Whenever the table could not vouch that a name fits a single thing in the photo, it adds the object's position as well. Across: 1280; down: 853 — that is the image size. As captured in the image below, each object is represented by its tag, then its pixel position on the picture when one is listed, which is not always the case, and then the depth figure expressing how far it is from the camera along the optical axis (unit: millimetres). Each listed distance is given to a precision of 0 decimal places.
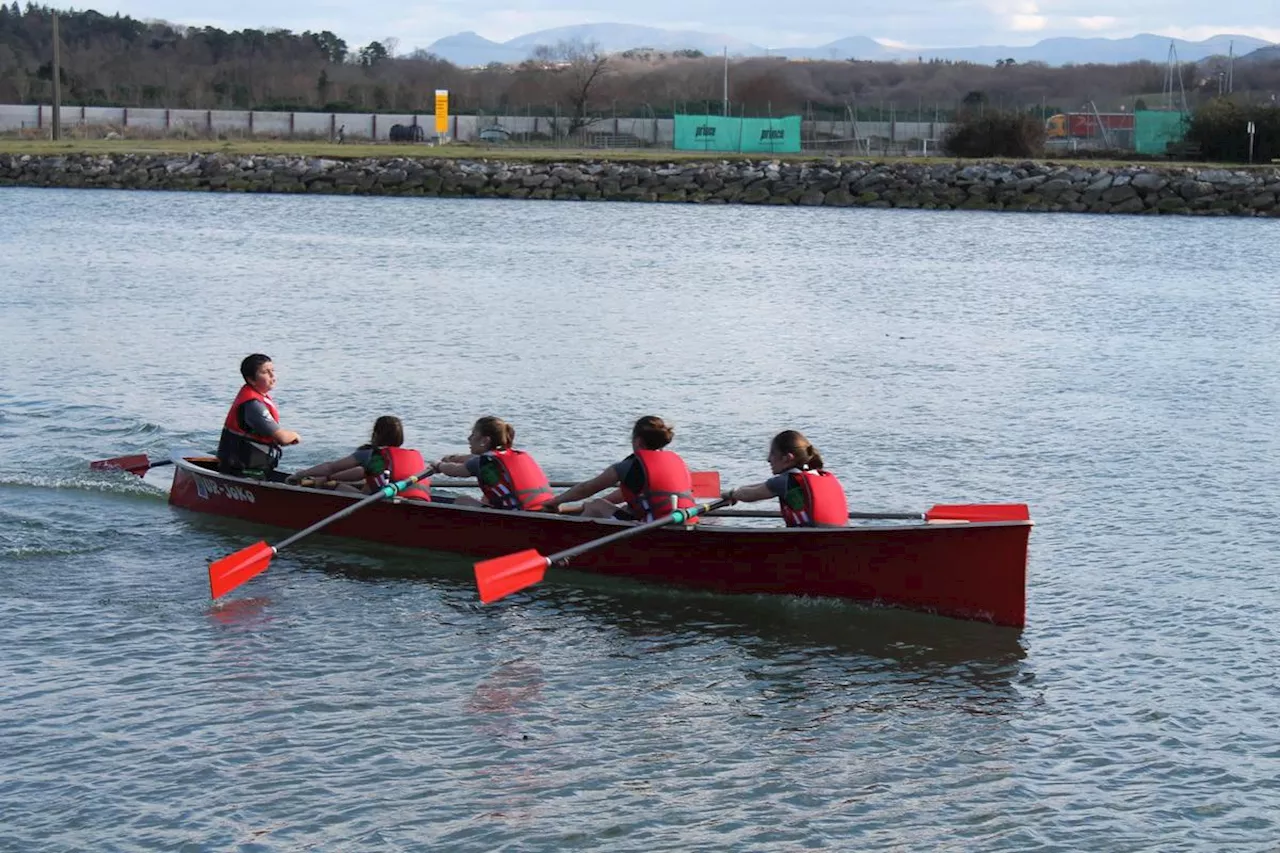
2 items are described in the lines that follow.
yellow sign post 67500
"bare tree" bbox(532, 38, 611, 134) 77312
